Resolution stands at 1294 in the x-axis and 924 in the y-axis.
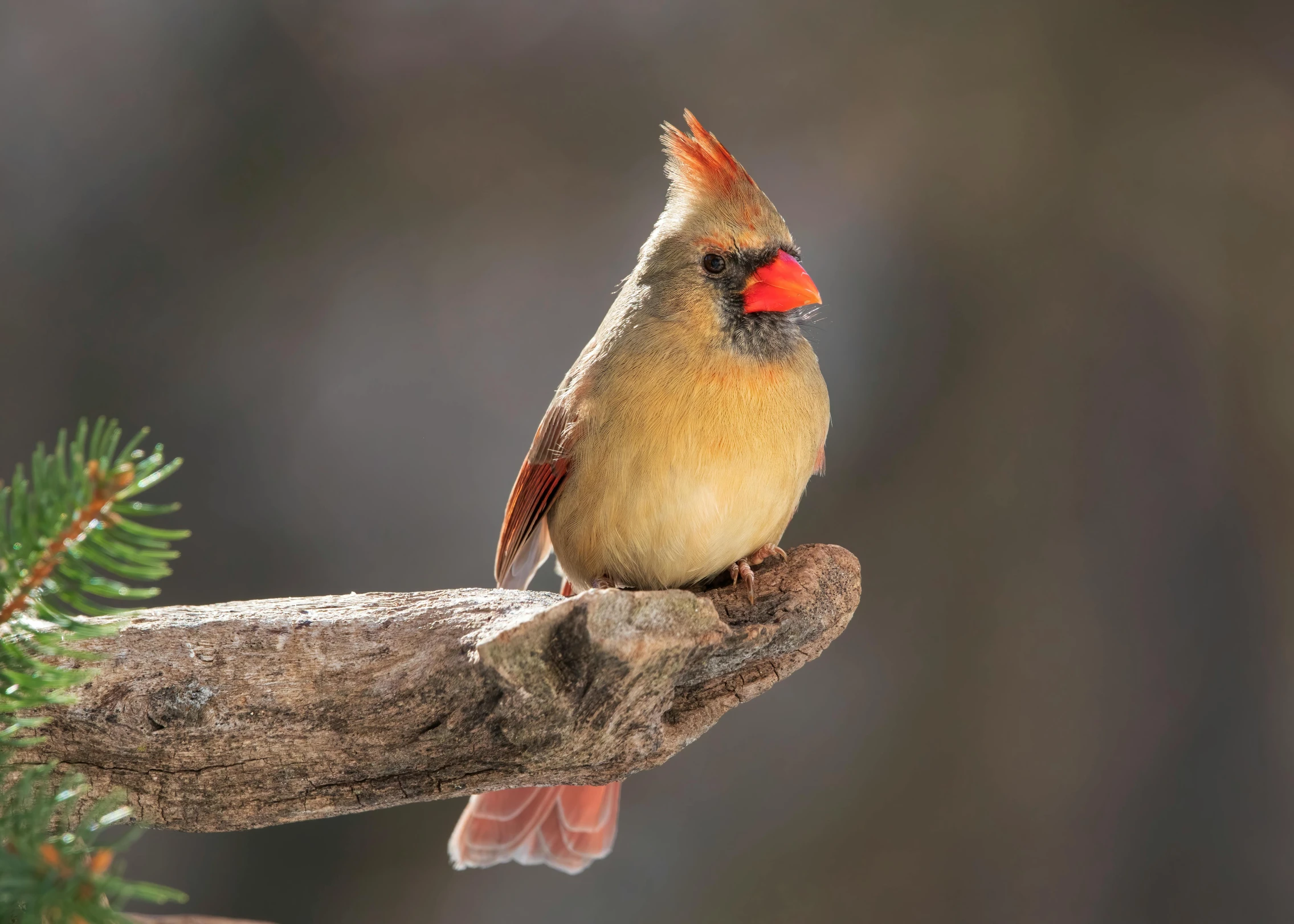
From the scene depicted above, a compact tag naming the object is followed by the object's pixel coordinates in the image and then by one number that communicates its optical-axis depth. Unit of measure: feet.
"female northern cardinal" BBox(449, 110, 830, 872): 17.29
